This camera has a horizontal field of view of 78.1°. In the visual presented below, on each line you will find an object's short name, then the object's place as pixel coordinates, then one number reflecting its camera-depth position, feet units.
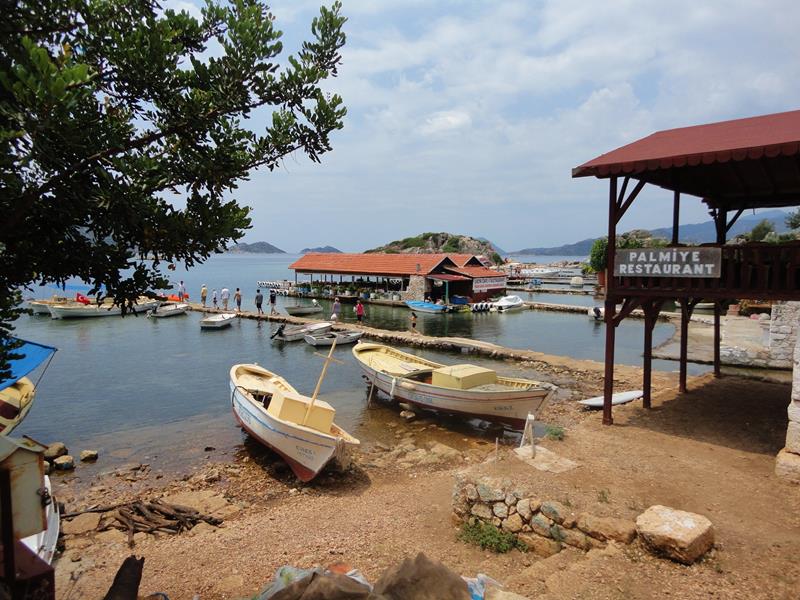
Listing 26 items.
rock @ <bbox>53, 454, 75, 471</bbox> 42.32
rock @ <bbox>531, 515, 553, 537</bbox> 24.60
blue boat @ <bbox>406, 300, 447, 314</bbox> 140.77
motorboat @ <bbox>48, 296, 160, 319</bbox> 123.85
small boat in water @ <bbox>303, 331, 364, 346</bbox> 95.30
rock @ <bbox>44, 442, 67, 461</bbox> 43.50
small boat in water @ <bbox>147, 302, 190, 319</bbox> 127.65
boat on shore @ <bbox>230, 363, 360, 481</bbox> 38.04
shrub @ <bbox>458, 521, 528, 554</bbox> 25.09
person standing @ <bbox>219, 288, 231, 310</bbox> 136.26
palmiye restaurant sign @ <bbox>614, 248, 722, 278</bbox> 32.89
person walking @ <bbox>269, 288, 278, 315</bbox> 127.03
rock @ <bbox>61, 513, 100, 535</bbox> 32.27
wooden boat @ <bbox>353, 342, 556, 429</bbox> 47.29
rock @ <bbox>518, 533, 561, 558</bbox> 24.06
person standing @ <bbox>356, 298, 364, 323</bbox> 117.08
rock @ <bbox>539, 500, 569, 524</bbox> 24.32
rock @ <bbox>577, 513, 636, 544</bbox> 22.08
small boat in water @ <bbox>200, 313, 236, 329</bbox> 111.24
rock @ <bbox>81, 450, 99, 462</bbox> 44.21
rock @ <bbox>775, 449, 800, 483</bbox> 27.27
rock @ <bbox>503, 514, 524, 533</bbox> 25.64
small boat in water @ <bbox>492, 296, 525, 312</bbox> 147.54
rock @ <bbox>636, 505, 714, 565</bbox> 19.92
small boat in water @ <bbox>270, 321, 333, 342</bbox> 100.27
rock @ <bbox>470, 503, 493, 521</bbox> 27.02
